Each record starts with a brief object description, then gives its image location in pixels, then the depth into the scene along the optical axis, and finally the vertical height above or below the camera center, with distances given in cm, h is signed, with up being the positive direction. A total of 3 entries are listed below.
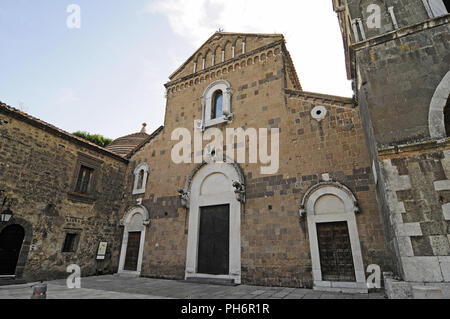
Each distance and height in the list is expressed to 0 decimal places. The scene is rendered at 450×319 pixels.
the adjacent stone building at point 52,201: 912 +186
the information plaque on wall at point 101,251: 1184 -18
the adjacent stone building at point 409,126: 484 +278
